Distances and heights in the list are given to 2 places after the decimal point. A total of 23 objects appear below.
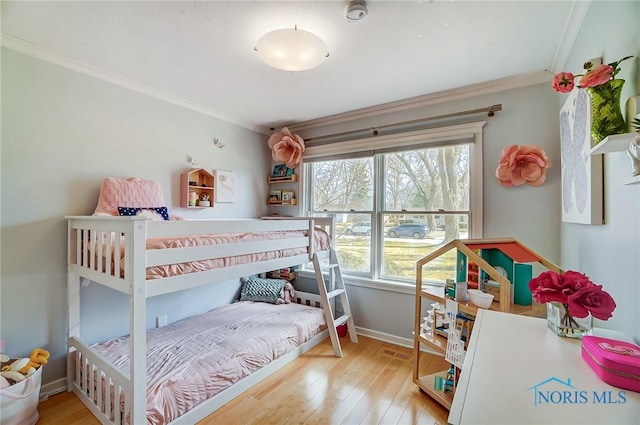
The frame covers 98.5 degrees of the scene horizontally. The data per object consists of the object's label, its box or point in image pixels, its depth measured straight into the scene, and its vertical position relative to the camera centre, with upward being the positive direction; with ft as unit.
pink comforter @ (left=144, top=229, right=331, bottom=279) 5.15 -1.05
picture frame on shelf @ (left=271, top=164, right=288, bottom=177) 11.85 +1.77
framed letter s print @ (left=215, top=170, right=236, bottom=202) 10.14 +0.95
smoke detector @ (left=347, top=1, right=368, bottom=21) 4.70 +3.50
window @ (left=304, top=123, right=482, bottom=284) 8.44 +0.38
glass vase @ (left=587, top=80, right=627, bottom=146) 3.23 +1.24
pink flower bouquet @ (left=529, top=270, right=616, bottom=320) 2.85 -0.89
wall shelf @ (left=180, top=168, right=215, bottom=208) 9.09 +0.81
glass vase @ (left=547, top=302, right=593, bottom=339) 3.11 -1.26
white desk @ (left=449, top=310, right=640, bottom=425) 1.95 -1.42
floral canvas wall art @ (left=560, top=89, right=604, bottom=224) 4.16 +0.80
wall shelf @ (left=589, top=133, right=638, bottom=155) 2.78 +0.75
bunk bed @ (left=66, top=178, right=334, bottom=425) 4.76 -1.39
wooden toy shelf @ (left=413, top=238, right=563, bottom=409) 4.99 -1.73
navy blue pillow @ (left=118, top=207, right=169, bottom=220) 7.07 -0.02
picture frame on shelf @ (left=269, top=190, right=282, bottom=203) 12.00 +0.67
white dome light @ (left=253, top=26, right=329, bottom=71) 4.91 +3.04
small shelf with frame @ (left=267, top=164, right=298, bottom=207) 11.60 +1.04
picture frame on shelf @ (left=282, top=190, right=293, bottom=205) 11.63 +0.61
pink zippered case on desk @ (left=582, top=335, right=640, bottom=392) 2.19 -1.25
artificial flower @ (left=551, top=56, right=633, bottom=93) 3.10 +1.59
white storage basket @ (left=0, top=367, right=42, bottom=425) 4.87 -3.55
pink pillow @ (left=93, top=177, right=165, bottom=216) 7.00 +0.42
